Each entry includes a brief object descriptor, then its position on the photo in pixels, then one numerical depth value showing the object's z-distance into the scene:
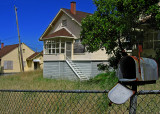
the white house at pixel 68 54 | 20.69
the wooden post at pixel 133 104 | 1.99
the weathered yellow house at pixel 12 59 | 35.72
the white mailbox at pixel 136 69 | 1.73
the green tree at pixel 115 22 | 11.98
